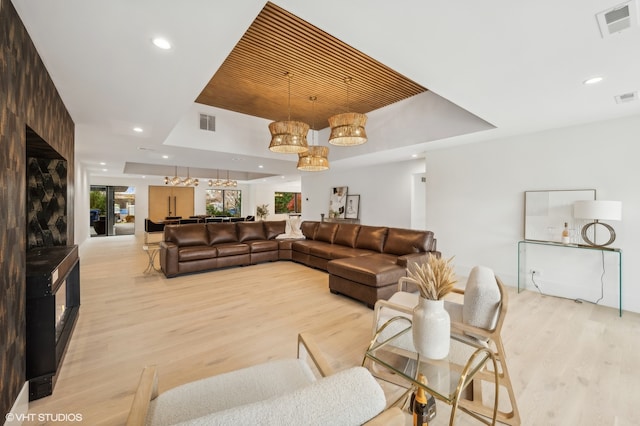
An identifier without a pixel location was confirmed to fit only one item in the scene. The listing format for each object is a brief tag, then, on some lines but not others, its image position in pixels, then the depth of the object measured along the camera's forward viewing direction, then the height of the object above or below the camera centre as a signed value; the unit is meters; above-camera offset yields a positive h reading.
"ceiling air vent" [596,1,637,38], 1.60 +1.22
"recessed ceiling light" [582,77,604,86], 2.42 +1.22
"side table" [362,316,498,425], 1.30 -0.84
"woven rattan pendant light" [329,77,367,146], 3.63 +1.16
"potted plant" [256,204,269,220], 11.72 -0.06
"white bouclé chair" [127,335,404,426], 0.63 -0.69
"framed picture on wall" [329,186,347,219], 8.35 +0.29
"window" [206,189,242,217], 13.55 +0.43
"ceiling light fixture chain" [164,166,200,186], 8.75 +1.01
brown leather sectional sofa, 3.50 -0.71
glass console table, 3.29 -0.52
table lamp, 3.17 +0.02
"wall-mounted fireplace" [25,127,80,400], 1.80 -0.45
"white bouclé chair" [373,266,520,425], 1.63 -0.75
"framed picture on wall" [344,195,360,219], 8.00 +0.13
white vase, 1.44 -0.63
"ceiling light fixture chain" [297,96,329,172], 4.73 +0.95
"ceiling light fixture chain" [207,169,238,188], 10.59 +1.22
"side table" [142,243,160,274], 5.08 -0.94
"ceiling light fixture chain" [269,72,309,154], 3.74 +1.08
